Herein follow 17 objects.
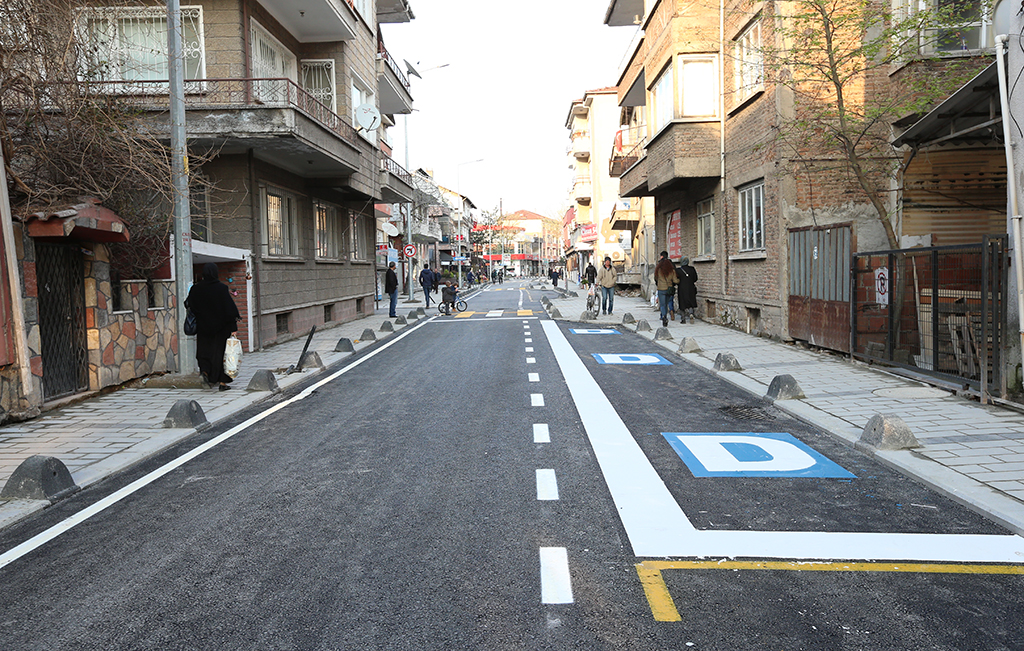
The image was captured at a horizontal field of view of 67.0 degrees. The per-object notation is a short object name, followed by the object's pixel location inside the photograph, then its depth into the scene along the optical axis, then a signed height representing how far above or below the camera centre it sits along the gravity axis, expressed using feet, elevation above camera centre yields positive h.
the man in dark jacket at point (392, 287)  87.40 +0.59
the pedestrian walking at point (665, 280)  65.57 +0.46
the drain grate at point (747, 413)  27.73 -4.77
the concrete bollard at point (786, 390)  30.19 -4.22
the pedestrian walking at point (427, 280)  105.60 +1.54
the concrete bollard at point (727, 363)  38.68 -4.00
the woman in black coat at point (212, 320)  34.65 -1.05
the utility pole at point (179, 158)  36.06 +6.51
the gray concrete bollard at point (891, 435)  21.65 -4.37
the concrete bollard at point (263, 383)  34.96 -3.97
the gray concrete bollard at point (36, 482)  18.61 -4.38
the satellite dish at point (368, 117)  70.90 +16.10
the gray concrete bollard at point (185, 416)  26.78 -4.11
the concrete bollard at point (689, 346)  46.62 -3.71
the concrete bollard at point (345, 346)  50.97 -3.50
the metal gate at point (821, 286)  40.29 -0.24
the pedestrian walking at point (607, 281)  80.46 +0.63
